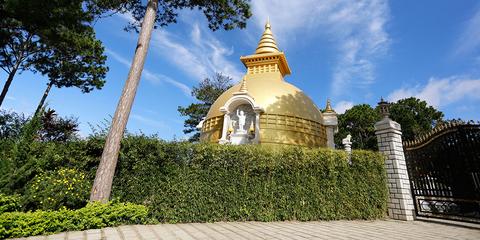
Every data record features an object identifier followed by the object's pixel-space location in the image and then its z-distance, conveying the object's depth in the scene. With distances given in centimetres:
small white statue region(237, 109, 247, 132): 1751
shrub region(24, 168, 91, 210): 661
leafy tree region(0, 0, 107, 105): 1427
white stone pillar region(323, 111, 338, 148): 1966
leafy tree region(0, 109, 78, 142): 1820
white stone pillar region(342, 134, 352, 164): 2097
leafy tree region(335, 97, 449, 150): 4259
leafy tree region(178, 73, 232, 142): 3625
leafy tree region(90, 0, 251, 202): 727
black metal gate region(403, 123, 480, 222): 829
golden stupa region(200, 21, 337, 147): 1694
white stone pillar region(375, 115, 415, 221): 902
